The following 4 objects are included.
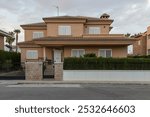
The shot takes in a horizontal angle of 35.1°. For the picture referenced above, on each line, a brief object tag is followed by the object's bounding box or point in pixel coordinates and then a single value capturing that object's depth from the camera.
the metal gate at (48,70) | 22.03
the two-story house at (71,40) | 26.62
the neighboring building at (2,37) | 34.71
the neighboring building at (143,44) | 45.40
